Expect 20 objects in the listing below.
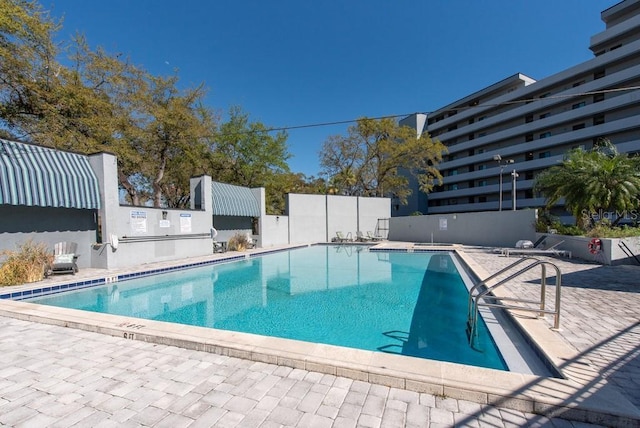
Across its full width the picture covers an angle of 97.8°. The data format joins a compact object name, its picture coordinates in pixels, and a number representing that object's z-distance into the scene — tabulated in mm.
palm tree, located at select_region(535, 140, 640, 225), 10594
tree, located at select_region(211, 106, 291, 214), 22203
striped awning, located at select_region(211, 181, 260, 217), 14000
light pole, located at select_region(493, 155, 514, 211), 33906
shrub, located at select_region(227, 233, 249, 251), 14766
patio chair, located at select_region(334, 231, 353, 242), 20291
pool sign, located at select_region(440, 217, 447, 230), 18641
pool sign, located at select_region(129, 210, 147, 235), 9922
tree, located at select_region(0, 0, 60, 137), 10242
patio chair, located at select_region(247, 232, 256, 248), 15488
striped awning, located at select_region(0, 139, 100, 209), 7238
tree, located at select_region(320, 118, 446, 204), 26078
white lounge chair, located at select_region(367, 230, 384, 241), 21044
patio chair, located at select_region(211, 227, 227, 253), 13305
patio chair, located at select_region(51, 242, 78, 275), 7788
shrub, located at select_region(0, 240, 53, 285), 6777
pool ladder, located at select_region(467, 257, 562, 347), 3529
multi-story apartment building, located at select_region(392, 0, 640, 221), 25453
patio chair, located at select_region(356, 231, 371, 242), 20391
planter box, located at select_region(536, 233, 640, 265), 8859
